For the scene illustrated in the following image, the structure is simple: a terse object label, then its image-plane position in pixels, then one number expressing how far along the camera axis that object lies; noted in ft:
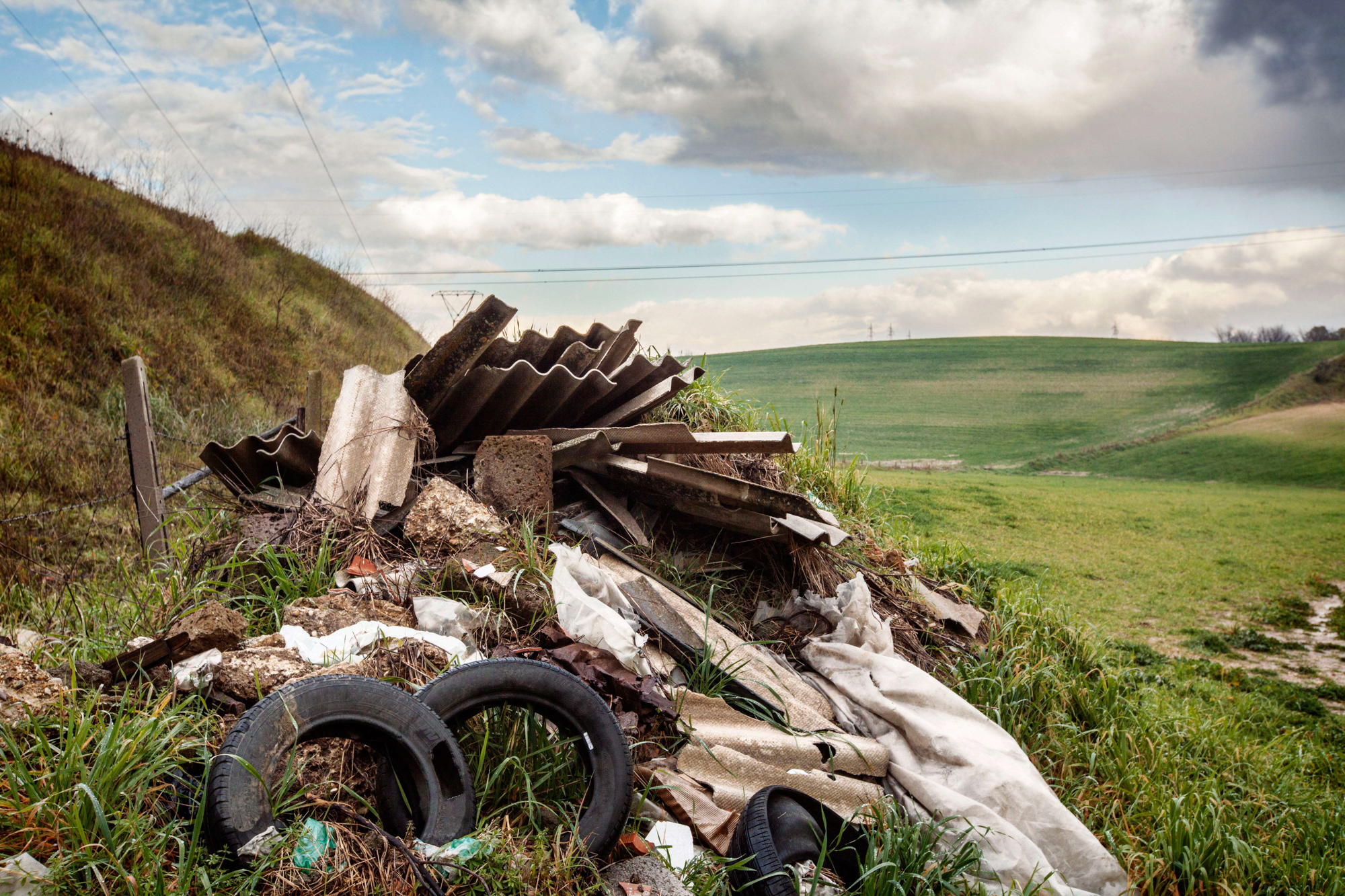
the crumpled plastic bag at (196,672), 9.44
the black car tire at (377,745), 7.31
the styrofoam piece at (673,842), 8.68
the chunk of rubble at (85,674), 9.59
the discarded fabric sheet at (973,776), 10.66
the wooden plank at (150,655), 9.84
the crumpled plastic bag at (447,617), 11.47
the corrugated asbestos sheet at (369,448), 14.98
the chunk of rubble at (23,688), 8.24
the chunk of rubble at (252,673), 9.30
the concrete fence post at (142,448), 17.02
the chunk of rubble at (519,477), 14.87
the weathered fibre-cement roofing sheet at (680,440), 15.87
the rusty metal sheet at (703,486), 15.51
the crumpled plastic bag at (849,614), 14.78
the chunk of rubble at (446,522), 13.48
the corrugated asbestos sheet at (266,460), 15.85
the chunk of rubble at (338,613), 11.32
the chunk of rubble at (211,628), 10.00
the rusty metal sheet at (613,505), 15.69
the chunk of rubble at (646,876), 7.78
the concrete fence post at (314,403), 21.72
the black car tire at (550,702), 8.65
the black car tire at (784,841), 8.24
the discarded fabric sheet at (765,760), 10.31
